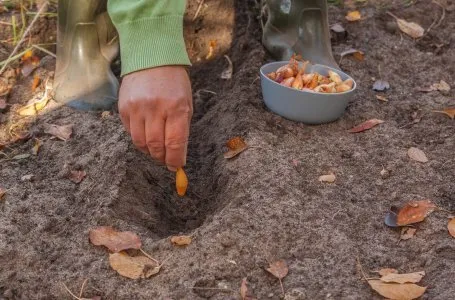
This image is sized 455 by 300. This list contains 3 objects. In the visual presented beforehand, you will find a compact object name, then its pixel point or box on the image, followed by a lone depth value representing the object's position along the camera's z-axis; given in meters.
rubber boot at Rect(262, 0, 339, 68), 2.31
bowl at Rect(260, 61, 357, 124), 1.96
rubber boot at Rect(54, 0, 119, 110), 2.22
